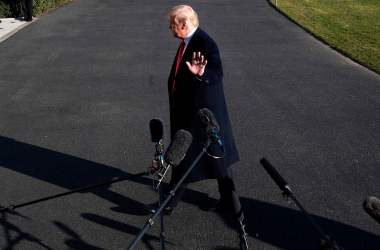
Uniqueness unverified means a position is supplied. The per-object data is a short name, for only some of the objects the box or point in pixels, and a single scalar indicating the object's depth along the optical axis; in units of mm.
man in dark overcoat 4129
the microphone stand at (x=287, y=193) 2052
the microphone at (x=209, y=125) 2685
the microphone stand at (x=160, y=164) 2750
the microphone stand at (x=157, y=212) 2013
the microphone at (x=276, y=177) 2316
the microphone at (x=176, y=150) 2648
